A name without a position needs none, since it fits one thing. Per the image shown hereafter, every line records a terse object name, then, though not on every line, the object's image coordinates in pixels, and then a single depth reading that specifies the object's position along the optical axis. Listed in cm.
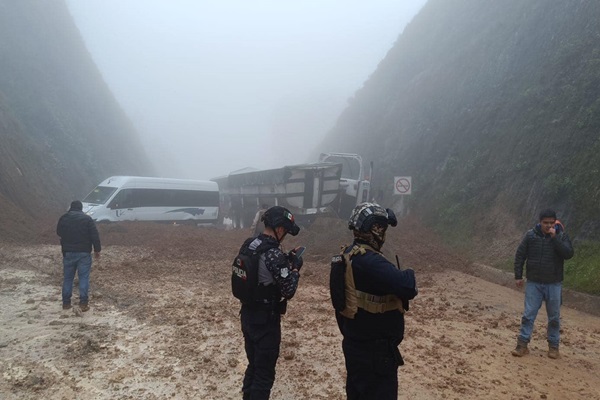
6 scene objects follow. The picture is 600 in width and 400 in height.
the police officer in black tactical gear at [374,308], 303
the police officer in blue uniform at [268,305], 384
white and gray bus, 1838
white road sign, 1551
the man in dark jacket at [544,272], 557
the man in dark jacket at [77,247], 753
